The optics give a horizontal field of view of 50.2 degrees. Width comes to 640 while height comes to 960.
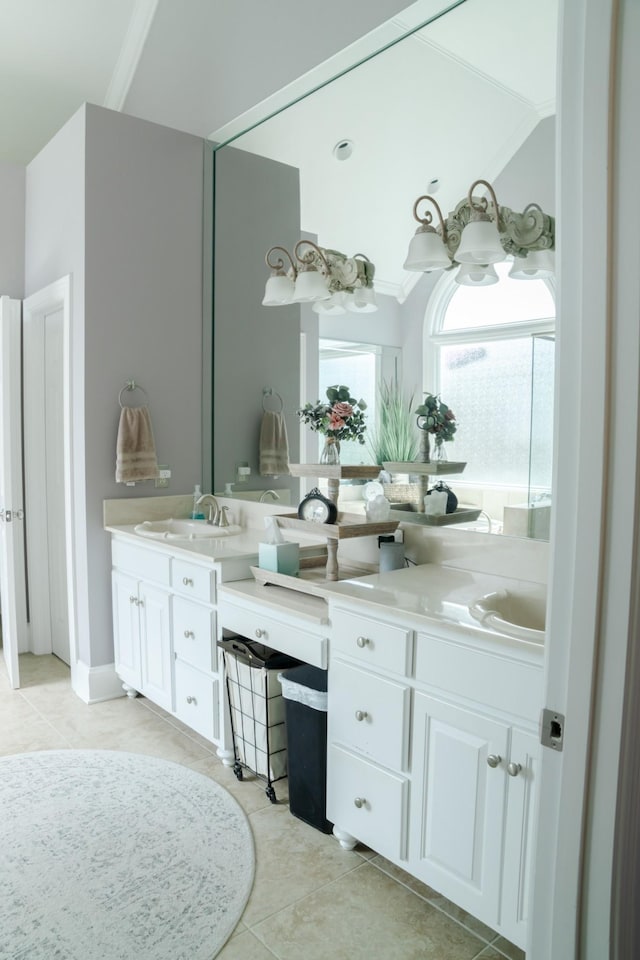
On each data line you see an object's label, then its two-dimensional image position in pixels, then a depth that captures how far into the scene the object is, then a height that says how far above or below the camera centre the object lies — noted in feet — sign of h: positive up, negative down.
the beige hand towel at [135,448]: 10.85 -0.24
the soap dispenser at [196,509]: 11.74 -1.30
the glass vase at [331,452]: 8.62 -0.21
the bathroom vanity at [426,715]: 5.39 -2.42
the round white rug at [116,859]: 6.06 -4.44
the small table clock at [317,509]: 8.04 -0.88
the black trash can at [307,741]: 7.28 -3.32
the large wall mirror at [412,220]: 7.14 +2.81
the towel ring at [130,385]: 11.17 +0.79
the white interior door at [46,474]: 12.80 -0.81
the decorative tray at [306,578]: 7.64 -1.70
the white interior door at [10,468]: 11.62 -0.63
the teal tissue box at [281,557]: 8.29 -1.49
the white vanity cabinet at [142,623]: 9.87 -2.88
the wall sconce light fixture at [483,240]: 6.96 +2.11
